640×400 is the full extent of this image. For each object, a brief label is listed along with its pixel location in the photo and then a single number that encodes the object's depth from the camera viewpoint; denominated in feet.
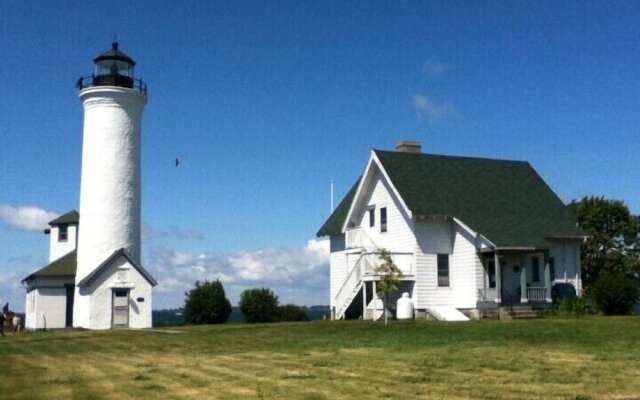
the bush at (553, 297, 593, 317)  112.27
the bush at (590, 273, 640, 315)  115.24
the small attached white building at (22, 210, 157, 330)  128.77
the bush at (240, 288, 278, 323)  139.85
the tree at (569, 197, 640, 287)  157.79
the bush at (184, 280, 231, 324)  134.41
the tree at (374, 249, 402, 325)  108.47
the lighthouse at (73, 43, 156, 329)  129.29
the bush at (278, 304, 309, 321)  141.90
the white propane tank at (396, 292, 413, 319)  116.26
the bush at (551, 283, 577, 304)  123.34
